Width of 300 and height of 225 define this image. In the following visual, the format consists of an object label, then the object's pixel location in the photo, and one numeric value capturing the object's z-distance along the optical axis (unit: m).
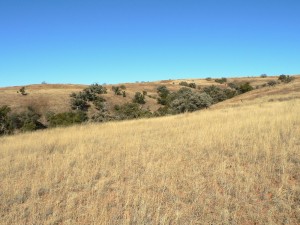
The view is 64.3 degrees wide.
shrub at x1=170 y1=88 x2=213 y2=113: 25.87
